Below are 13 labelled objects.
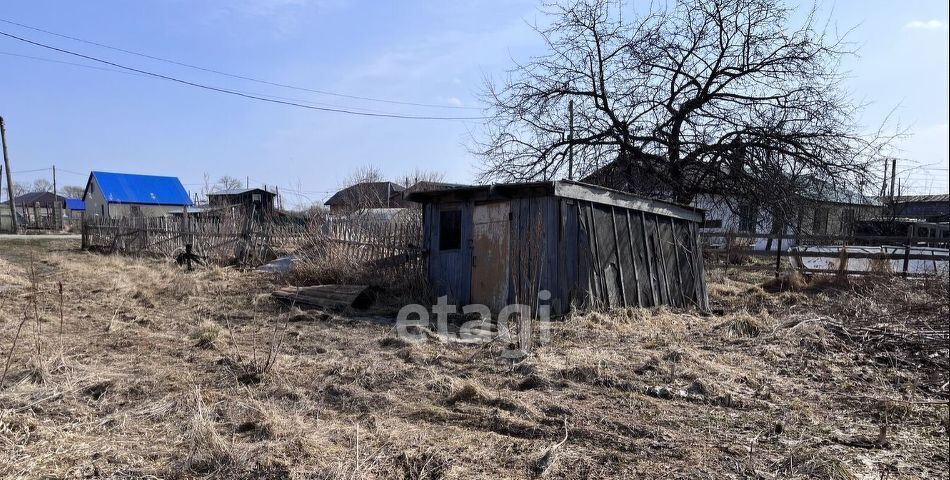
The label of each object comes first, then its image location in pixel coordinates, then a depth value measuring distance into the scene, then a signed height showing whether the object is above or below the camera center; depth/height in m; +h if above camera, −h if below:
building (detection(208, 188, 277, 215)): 39.53 +1.19
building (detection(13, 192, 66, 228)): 36.01 -0.36
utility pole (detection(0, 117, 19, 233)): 29.80 +1.71
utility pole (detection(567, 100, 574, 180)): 15.19 +2.03
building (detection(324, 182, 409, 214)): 18.67 +0.67
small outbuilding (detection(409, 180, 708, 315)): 8.45 -0.44
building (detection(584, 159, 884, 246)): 13.71 +0.64
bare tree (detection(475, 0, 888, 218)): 13.33 +2.46
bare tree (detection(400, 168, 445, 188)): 27.22 +1.98
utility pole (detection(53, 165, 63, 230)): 35.64 -0.48
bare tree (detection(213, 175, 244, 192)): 69.93 +3.75
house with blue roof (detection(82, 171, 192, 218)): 44.19 +1.40
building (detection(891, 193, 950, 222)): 27.98 +1.00
